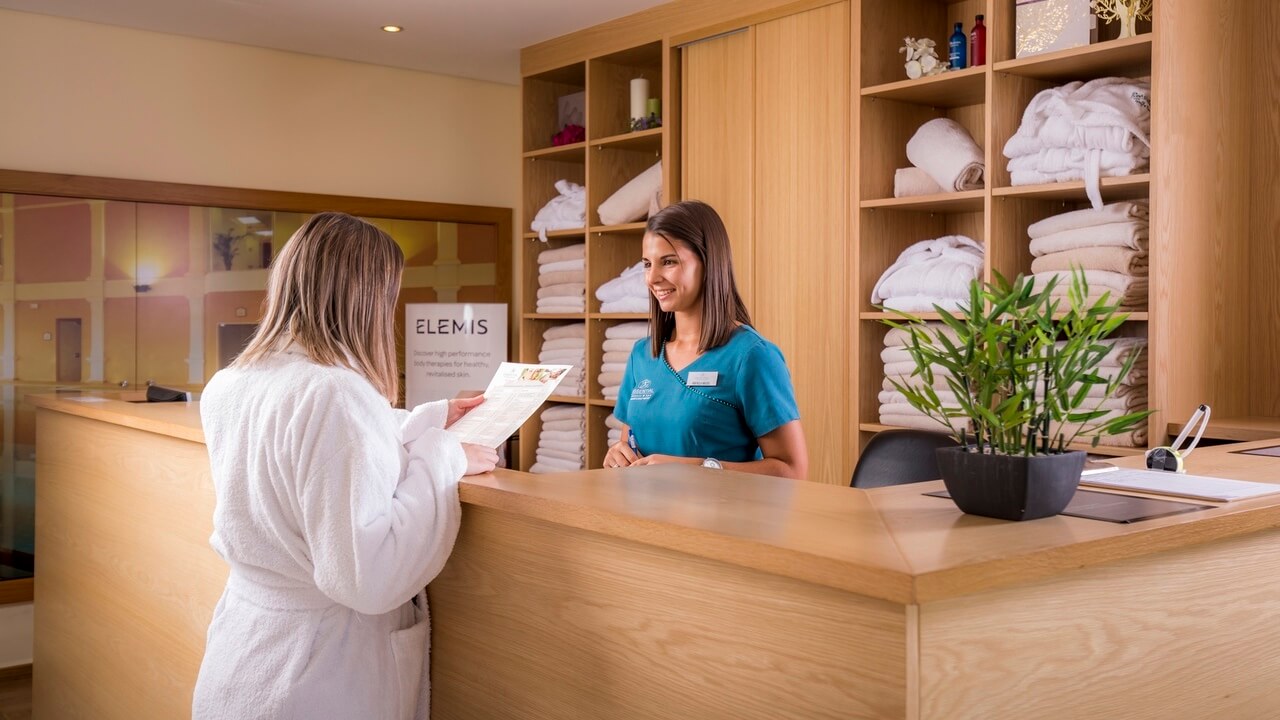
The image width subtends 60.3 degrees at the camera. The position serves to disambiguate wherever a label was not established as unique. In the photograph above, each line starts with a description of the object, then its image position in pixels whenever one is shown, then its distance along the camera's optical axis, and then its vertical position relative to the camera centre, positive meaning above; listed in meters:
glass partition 4.82 +0.24
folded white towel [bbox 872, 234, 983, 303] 3.61 +0.27
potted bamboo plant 1.31 -0.05
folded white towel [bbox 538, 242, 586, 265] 5.27 +0.48
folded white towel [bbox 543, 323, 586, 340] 5.28 +0.10
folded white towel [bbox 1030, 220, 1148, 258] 3.15 +0.33
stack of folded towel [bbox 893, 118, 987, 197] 3.64 +0.63
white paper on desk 1.61 -0.21
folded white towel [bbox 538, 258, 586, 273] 5.27 +0.42
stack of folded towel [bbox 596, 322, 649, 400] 4.95 +0.00
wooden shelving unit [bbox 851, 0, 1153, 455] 3.48 +0.73
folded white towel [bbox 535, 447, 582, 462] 5.27 -0.50
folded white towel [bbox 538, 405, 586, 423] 5.29 -0.30
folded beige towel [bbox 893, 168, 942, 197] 3.78 +0.58
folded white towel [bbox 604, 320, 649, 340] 4.89 +0.09
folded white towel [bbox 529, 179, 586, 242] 5.32 +0.68
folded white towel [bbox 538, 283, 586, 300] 5.29 +0.30
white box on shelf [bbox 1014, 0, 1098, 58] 3.29 +0.99
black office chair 2.64 -0.26
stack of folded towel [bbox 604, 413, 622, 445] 5.06 -0.36
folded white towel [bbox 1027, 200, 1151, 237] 3.18 +0.40
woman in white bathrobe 1.64 -0.23
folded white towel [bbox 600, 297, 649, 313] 4.86 +0.21
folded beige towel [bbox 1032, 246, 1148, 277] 3.16 +0.27
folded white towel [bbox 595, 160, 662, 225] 4.84 +0.68
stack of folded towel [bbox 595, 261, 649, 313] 4.89 +0.26
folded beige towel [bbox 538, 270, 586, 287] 5.29 +0.36
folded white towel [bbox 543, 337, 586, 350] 5.27 +0.04
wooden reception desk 1.16 -0.32
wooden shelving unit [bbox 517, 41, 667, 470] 5.12 +0.88
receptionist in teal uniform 2.58 -0.05
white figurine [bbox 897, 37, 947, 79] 3.78 +1.00
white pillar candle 4.95 +1.16
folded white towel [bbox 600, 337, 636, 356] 4.97 +0.03
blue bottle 3.65 +1.01
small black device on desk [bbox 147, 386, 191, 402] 3.35 -0.13
